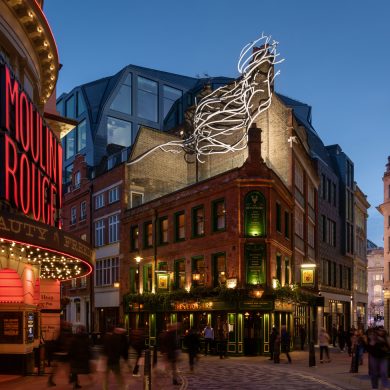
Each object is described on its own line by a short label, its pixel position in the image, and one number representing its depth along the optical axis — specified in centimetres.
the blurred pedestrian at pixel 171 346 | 2031
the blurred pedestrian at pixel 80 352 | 1619
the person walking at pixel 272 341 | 3147
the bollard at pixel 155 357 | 2659
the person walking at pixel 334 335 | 4776
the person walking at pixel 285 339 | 3103
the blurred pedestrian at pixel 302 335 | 4144
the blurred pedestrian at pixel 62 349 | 1729
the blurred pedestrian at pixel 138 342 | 2302
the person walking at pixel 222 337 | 3381
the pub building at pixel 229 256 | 3600
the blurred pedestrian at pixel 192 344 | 2459
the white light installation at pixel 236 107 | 4319
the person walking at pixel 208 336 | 3509
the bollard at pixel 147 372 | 1602
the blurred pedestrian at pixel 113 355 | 1641
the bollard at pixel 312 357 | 2768
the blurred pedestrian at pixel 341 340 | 4334
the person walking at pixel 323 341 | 2988
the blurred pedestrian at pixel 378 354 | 1789
